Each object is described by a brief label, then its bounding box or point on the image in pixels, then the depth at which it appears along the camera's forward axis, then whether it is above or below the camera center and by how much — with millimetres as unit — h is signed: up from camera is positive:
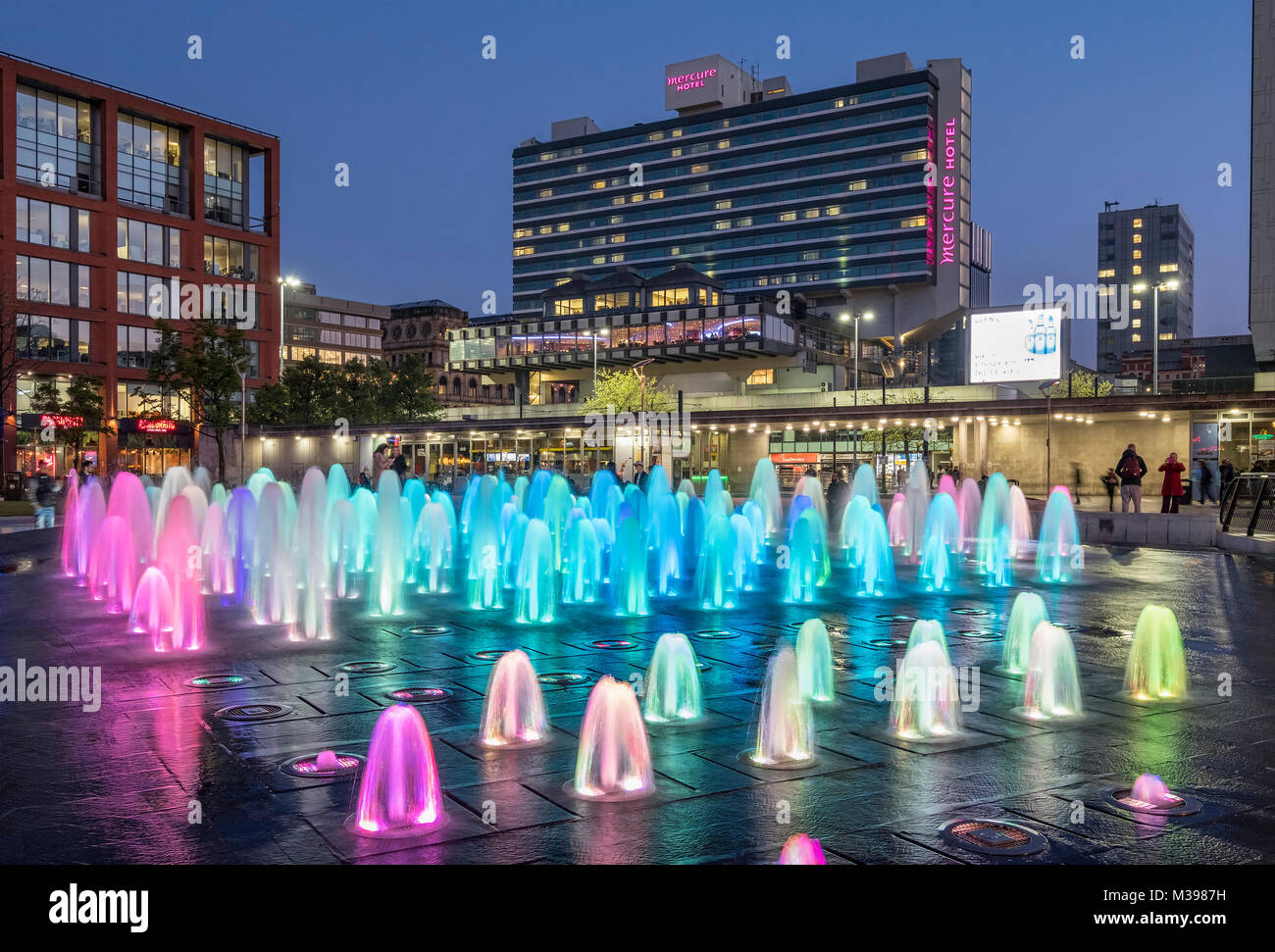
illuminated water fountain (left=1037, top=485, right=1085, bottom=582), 18891 -1404
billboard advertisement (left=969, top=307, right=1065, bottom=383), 48250 +6036
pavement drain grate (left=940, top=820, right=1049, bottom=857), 4754 -1787
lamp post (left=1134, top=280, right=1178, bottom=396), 48225 +5851
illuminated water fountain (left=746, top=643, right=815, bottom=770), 6359 -1617
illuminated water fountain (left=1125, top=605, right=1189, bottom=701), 8281 -1543
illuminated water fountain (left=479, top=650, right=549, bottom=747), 6789 -1627
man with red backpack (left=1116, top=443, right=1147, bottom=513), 24922 -37
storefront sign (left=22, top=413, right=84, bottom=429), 50000 +2295
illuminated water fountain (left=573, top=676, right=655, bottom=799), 5719 -1617
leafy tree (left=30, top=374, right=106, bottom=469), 48375 +3049
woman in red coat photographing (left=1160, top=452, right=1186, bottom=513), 25594 -337
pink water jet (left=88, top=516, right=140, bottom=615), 14089 -1531
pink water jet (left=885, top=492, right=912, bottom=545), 24969 -1350
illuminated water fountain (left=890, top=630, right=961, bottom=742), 7023 -1609
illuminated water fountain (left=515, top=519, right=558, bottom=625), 12422 -1407
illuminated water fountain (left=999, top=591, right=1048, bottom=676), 9336 -1497
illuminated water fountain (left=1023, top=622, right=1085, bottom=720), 7676 -1601
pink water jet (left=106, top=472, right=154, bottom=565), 19062 -769
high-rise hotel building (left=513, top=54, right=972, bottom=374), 103375 +30303
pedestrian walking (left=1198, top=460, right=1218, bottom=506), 37656 -338
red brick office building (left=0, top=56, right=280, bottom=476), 52562 +12653
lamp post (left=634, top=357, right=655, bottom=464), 47062 +1325
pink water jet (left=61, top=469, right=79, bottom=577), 18303 -1329
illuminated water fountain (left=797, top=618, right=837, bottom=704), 8125 -1554
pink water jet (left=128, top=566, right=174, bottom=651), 10984 -1587
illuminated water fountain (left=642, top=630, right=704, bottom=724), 7504 -1602
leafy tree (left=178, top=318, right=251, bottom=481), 43344 +4340
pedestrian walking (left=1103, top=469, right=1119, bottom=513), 30667 -362
